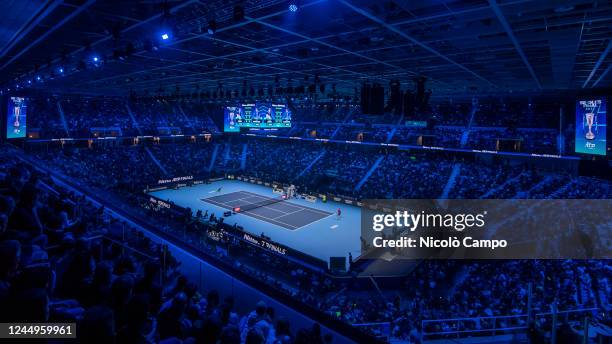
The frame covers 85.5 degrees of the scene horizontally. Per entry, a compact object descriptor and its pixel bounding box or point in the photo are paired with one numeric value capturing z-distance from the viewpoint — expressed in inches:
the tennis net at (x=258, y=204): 1165.0
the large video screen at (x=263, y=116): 1149.1
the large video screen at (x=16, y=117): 1069.1
